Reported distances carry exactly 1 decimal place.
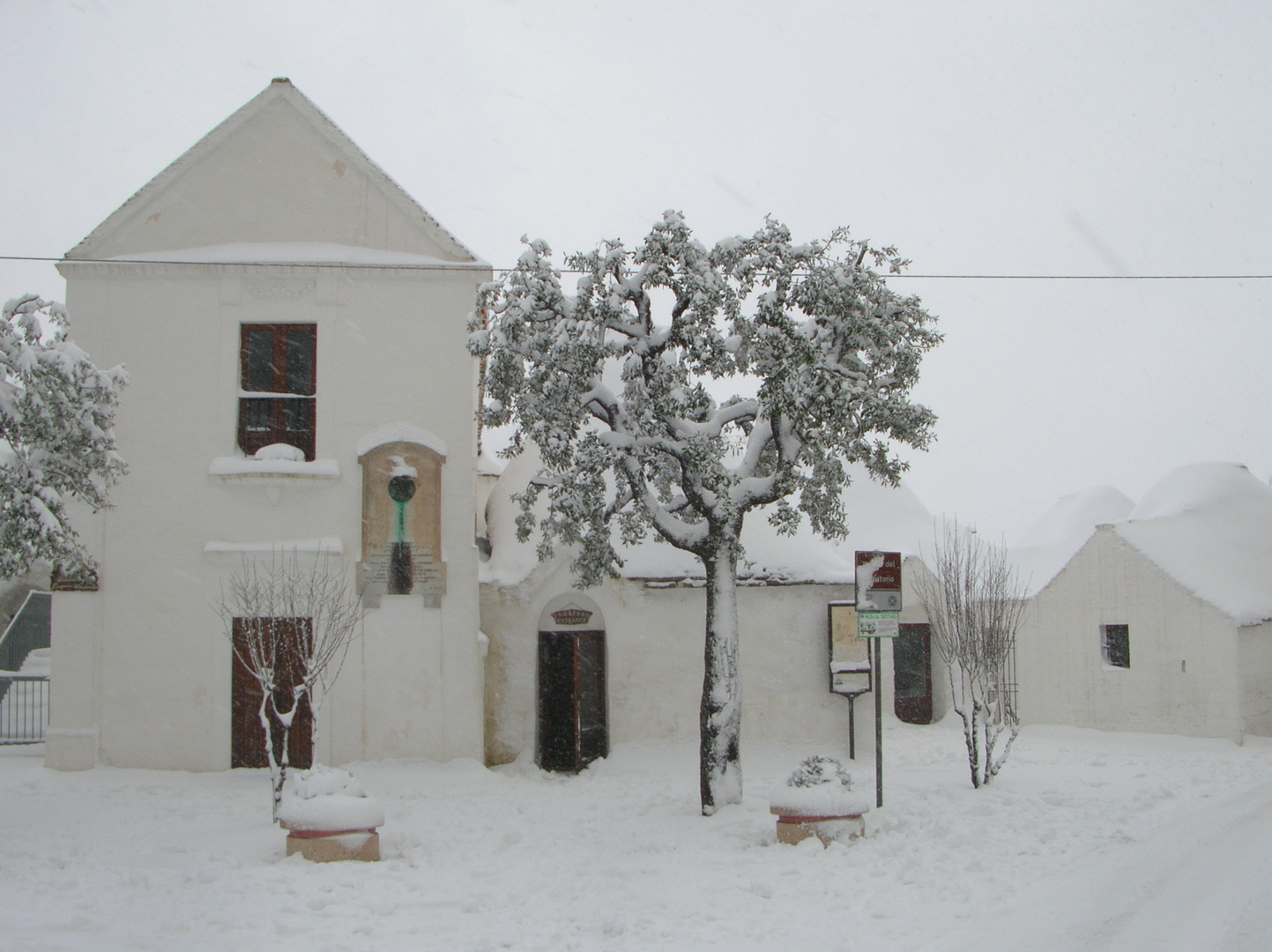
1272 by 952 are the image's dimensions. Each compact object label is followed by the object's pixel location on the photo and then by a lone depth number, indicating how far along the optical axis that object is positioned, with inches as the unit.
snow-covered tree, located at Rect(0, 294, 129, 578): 438.6
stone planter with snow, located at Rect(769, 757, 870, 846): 395.9
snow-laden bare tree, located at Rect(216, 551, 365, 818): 519.8
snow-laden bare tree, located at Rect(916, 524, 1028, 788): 557.9
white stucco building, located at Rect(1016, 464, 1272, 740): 857.5
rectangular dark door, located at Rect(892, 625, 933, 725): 1082.2
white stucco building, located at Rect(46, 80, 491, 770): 593.0
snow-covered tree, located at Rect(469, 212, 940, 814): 454.0
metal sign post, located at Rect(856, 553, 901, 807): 450.3
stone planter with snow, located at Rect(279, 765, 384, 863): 369.7
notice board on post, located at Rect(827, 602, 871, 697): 666.8
